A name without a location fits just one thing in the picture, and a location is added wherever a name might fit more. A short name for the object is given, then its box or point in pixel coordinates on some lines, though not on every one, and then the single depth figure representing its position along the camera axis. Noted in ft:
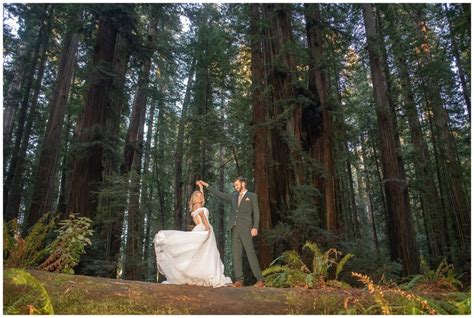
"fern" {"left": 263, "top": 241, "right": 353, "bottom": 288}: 19.01
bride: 19.56
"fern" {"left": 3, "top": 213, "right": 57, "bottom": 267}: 19.12
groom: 20.62
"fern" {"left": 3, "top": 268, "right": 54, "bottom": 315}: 12.18
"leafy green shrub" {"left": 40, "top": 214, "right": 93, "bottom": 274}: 20.52
